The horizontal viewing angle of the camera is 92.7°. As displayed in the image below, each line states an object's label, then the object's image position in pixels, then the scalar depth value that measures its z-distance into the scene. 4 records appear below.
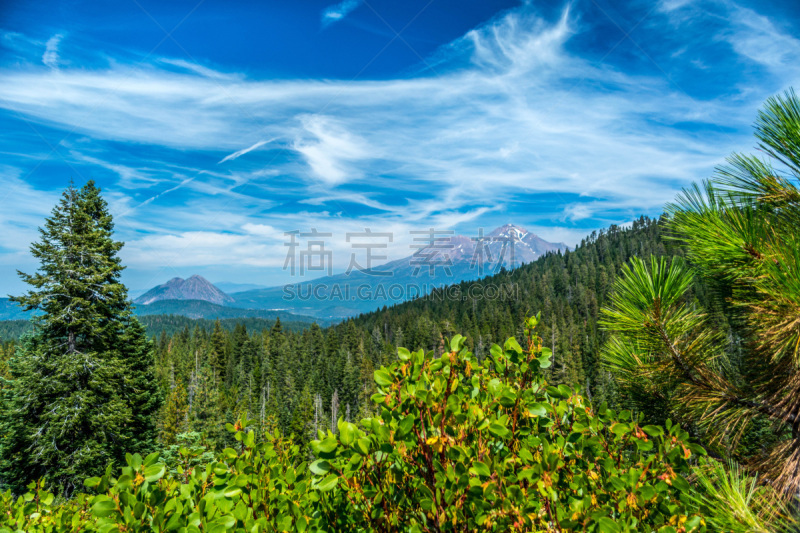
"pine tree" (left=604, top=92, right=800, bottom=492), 2.51
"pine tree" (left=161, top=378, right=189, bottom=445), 28.58
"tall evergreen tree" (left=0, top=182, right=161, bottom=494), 13.11
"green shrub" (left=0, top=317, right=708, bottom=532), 1.63
